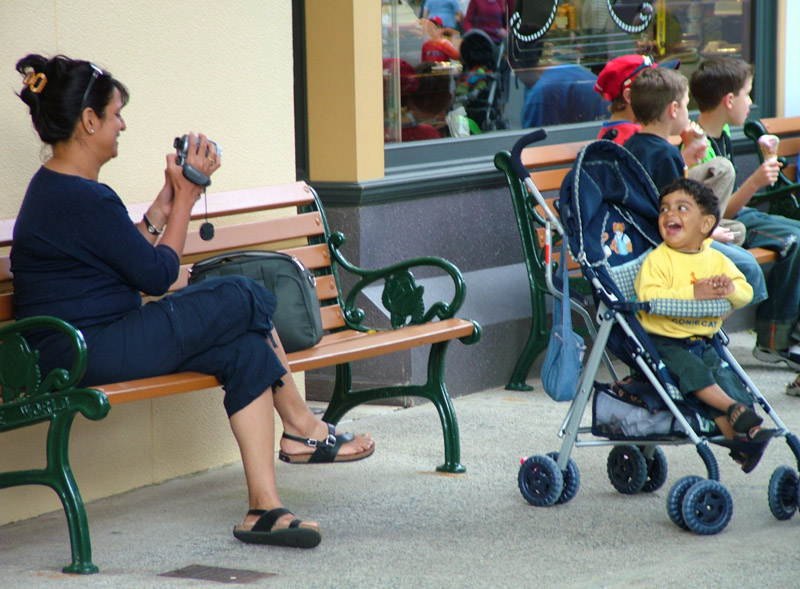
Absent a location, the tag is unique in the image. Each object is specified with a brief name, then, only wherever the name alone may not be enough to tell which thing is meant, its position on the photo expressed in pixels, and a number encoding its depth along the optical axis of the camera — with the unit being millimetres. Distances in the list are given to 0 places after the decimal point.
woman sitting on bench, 7902
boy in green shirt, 13281
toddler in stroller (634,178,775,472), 8609
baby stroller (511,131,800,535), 8477
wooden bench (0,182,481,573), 7551
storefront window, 13812
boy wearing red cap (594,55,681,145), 12664
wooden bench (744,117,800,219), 14633
